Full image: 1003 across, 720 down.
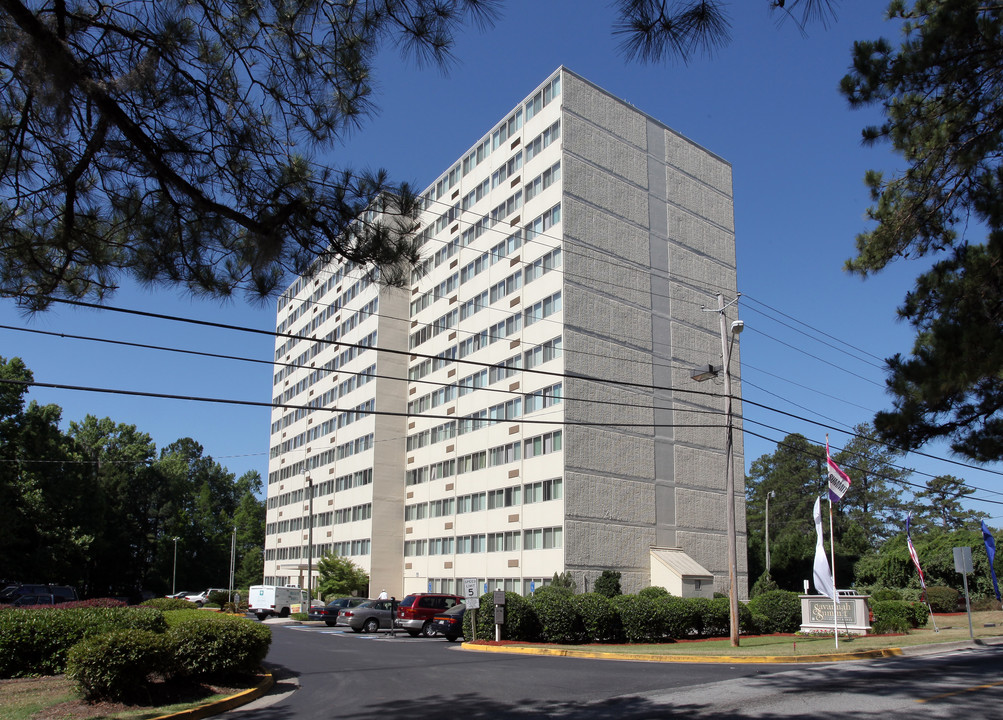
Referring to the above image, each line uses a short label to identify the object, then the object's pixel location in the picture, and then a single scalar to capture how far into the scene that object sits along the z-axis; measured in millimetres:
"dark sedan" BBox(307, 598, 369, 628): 40625
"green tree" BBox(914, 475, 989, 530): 85438
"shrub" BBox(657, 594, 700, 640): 24344
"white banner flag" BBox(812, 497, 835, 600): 22000
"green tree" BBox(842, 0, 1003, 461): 9781
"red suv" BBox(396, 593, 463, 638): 31594
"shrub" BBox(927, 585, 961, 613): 39812
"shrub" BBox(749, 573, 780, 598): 47906
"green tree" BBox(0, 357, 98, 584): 50125
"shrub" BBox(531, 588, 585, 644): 23656
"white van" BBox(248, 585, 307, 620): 51375
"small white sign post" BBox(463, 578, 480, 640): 24297
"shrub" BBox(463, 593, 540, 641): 24234
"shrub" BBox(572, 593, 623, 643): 23703
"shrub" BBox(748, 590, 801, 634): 27938
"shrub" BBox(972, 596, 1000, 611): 40344
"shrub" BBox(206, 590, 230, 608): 60438
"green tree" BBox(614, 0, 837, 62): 6215
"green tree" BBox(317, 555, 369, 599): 52500
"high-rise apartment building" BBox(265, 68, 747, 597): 41656
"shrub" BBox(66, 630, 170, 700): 11562
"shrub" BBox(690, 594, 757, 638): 25984
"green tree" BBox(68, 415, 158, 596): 76625
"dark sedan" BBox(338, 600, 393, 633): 35188
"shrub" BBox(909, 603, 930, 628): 28203
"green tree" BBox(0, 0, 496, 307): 7250
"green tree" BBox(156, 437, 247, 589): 94875
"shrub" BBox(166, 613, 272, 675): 13430
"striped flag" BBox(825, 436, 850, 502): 25236
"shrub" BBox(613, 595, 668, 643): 23750
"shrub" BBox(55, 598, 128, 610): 19938
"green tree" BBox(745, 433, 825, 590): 88375
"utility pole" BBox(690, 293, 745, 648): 22125
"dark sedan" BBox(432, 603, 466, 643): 27438
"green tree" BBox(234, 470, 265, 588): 90781
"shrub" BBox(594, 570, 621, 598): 38531
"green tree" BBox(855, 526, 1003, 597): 43259
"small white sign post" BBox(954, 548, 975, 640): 23219
